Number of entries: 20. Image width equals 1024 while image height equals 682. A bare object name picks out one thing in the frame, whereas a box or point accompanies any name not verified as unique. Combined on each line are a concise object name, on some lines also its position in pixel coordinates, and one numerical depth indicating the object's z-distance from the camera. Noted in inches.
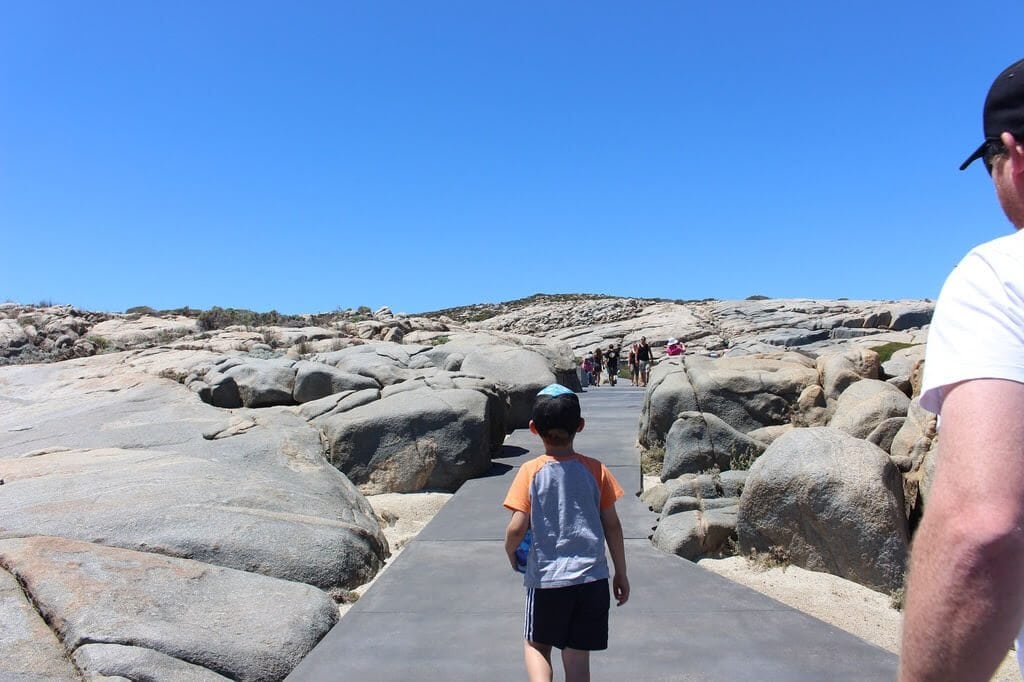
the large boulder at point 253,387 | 469.1
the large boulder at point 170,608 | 165.0
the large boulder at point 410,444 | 376.8
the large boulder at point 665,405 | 425.4
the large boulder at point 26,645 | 148.6
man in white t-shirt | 41.0
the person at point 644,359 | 965.8
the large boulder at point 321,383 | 469.4
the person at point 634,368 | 982.0
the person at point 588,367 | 1078.2
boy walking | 133.2
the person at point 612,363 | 1060.5
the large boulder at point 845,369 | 399.5
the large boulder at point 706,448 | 351.6
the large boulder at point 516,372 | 545.3
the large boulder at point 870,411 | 313.6
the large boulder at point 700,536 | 259.3
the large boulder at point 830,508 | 220.7
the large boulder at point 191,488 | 226.1
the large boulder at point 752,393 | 411.2
